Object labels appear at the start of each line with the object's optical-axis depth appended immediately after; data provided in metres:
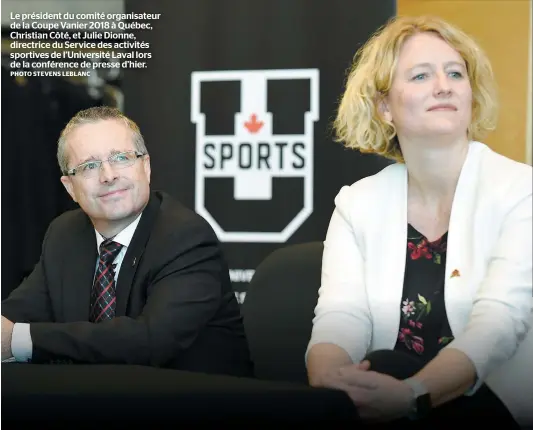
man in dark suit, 2.99
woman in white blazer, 2.82
